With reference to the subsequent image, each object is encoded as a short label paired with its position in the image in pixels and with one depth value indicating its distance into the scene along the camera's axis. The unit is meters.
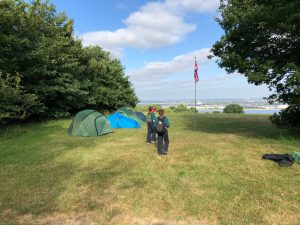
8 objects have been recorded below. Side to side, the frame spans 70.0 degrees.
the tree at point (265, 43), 8.50
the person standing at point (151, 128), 10.10
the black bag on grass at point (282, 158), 6.35
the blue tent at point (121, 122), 14.89
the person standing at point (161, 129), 7.94
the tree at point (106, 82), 21.26
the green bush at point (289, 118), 9.84
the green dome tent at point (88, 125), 11.92
